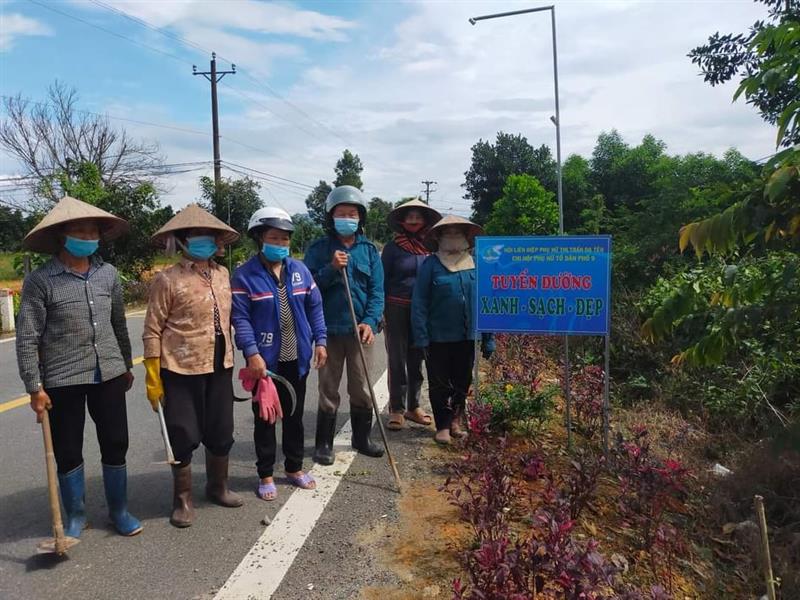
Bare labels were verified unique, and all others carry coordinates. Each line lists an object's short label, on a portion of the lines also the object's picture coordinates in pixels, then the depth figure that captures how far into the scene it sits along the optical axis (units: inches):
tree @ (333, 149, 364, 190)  1973.4
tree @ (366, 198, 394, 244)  1666.8
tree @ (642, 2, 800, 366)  74.0
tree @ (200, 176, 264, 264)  972.6
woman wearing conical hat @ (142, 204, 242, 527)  137.1
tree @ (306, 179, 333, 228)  2172.0
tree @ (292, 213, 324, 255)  1205.9
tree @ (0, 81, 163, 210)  1019.9
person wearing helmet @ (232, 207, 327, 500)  150.2
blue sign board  167.8
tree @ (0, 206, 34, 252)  1569.4
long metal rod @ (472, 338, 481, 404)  186.5
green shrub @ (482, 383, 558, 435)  188.7
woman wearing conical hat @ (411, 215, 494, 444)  189.0
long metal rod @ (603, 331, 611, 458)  164.4
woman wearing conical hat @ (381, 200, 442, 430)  206.5
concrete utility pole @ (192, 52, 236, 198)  999.1
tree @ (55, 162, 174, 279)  700.0
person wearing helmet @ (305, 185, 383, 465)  172.1
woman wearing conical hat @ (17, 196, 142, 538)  124.6
